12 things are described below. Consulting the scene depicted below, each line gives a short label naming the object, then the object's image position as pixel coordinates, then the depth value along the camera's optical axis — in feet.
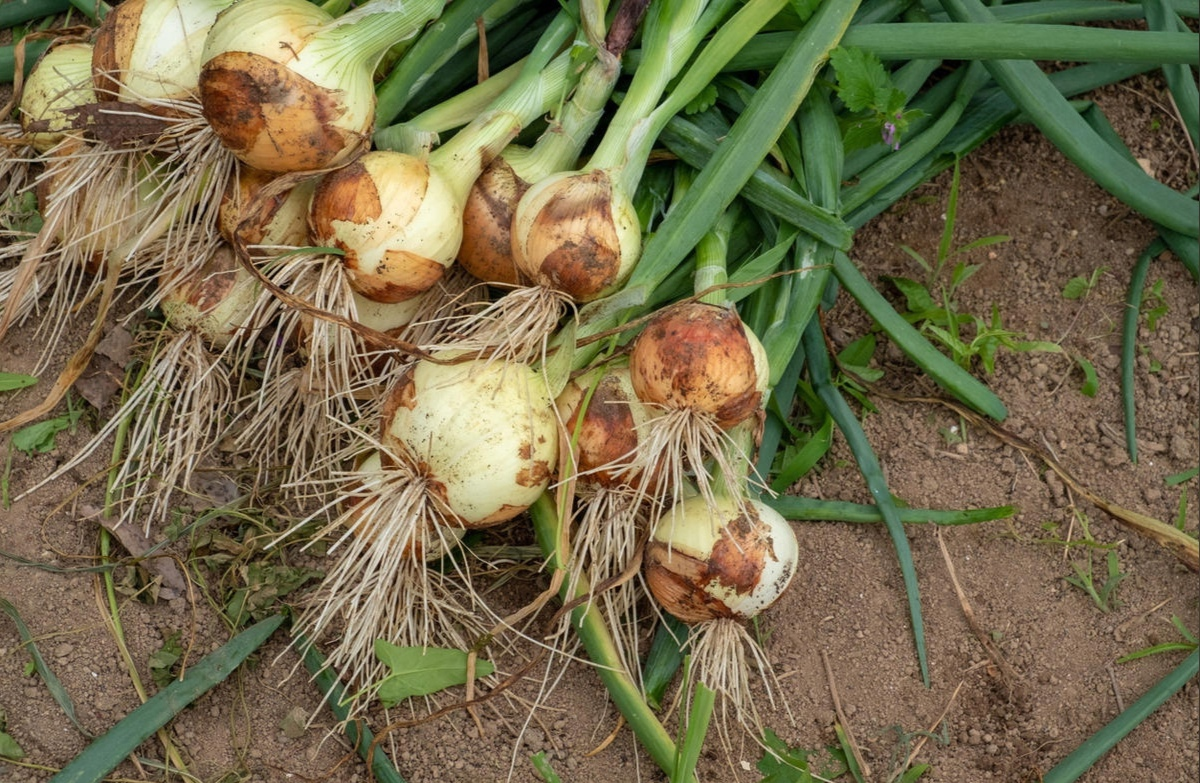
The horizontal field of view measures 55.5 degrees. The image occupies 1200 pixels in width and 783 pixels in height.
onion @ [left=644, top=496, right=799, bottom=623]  4.84
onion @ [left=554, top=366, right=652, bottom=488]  4.90
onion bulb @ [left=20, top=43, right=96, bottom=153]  5.41
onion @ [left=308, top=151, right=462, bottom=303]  4.75
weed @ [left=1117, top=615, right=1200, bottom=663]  5.41
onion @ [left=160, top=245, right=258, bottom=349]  5.31
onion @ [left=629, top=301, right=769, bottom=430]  4.60
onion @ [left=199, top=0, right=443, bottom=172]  4.57
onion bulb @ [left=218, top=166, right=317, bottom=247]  5.07
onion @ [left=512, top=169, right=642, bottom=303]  4.71
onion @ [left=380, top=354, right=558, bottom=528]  4.62
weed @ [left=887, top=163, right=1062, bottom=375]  5.87
